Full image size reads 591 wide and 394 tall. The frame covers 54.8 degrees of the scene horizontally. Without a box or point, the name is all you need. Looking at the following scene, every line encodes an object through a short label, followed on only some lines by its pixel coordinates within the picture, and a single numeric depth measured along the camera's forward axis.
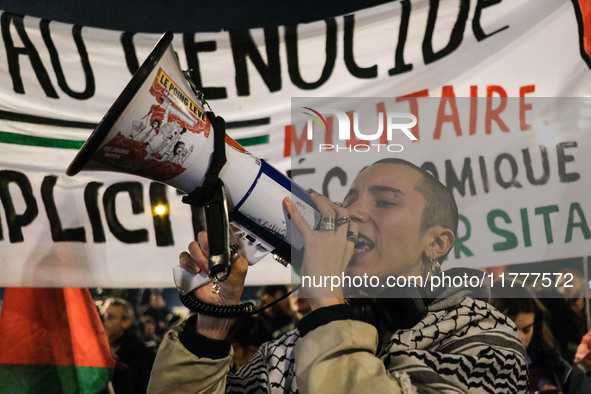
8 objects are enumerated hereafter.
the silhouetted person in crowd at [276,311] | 2.06
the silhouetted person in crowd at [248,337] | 2.04
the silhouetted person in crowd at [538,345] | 1.91
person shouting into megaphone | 1.05
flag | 1.91
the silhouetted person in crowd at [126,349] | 1.97
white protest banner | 1.83
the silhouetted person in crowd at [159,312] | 2.06
